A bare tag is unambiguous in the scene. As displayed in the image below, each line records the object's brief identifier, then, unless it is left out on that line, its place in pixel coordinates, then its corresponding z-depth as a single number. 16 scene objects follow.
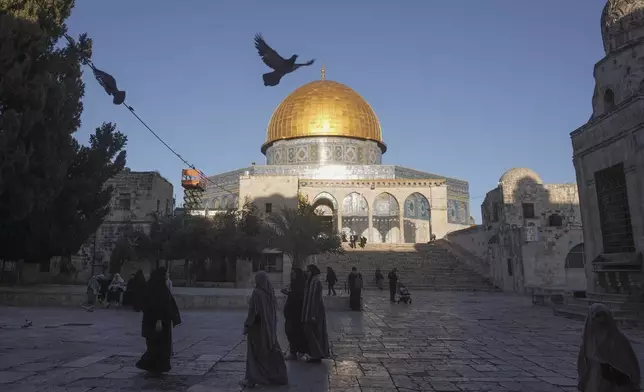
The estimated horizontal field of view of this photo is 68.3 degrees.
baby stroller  14.47
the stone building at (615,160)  9.31
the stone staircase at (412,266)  21.58
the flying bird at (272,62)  8.05
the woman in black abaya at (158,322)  4.77
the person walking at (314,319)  5.70
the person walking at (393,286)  15.16
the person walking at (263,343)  4.49
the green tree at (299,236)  17.69
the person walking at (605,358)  3.16
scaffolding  32.28
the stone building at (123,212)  23.09
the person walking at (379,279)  20.92
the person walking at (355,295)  12.25
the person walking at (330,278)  15.54
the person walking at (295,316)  6.01
